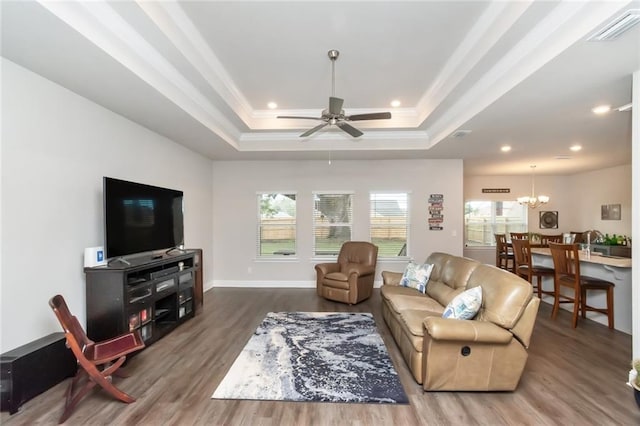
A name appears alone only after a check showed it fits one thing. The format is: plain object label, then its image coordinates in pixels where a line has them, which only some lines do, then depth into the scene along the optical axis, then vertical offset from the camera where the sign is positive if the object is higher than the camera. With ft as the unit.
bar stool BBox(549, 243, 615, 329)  12.92 -3.18
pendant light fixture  24.73 +0.95
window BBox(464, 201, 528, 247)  29.14 -0.85
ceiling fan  10.36 +3.65
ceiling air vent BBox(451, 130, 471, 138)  13.98 +3.80
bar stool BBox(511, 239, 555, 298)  15.76 -3.13
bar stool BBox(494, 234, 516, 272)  22.96 -3.27
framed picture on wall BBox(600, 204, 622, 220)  24.11 +0.01
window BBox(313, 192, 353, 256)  20.81 -0.72
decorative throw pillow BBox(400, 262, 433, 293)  13.29 -3.01
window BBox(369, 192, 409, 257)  20.65 -0.72
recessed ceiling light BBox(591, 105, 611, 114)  11.09 +3.94
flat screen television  10.44 -0.22
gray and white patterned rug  8.08 -4.98
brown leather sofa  7.73 -3.59
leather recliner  16.11 -3.54
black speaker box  7.23 -4.18
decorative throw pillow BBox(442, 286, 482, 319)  8.56 -2.76
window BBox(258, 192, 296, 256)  20.97 -0.86
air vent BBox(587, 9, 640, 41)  6.16 +4.06
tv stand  9.83 -3.11
